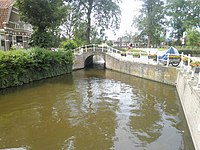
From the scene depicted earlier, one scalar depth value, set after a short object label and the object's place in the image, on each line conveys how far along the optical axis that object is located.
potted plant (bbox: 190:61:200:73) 7.81
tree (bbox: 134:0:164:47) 27.72
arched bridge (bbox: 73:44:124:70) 17.40
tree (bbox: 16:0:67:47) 12.26
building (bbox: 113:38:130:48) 47.71
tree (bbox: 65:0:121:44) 21.23
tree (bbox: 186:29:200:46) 21.75
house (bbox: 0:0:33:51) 15.62
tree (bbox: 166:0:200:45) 27.26
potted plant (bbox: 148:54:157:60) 12.54
